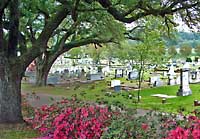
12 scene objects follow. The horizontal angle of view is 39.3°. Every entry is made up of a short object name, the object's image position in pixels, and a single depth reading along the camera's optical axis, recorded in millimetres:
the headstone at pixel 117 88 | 17714
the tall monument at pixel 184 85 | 15037
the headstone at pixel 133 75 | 24193
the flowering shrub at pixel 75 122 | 5387
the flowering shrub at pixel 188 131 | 3710
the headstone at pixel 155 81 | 19499
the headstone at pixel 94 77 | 25433
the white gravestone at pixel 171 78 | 19668
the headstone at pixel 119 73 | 27373
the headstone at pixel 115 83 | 18758
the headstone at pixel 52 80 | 24163
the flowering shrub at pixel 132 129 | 4718
